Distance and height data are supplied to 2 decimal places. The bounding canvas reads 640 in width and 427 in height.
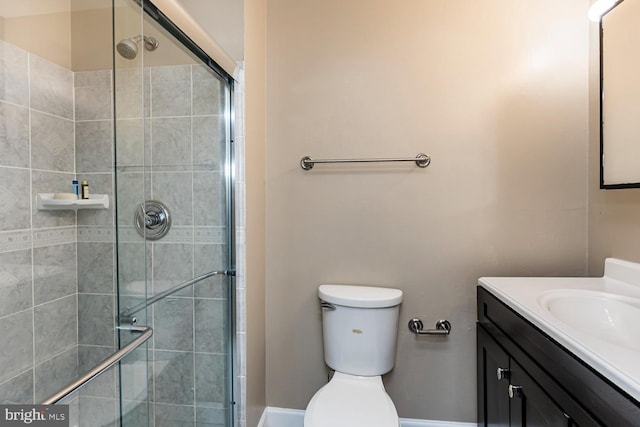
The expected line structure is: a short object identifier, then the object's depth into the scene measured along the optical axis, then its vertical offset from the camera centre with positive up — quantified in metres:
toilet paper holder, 1.45 -0.58
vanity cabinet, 0.63 -0.47
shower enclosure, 1.14 -0.01
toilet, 1.35 -0.57
